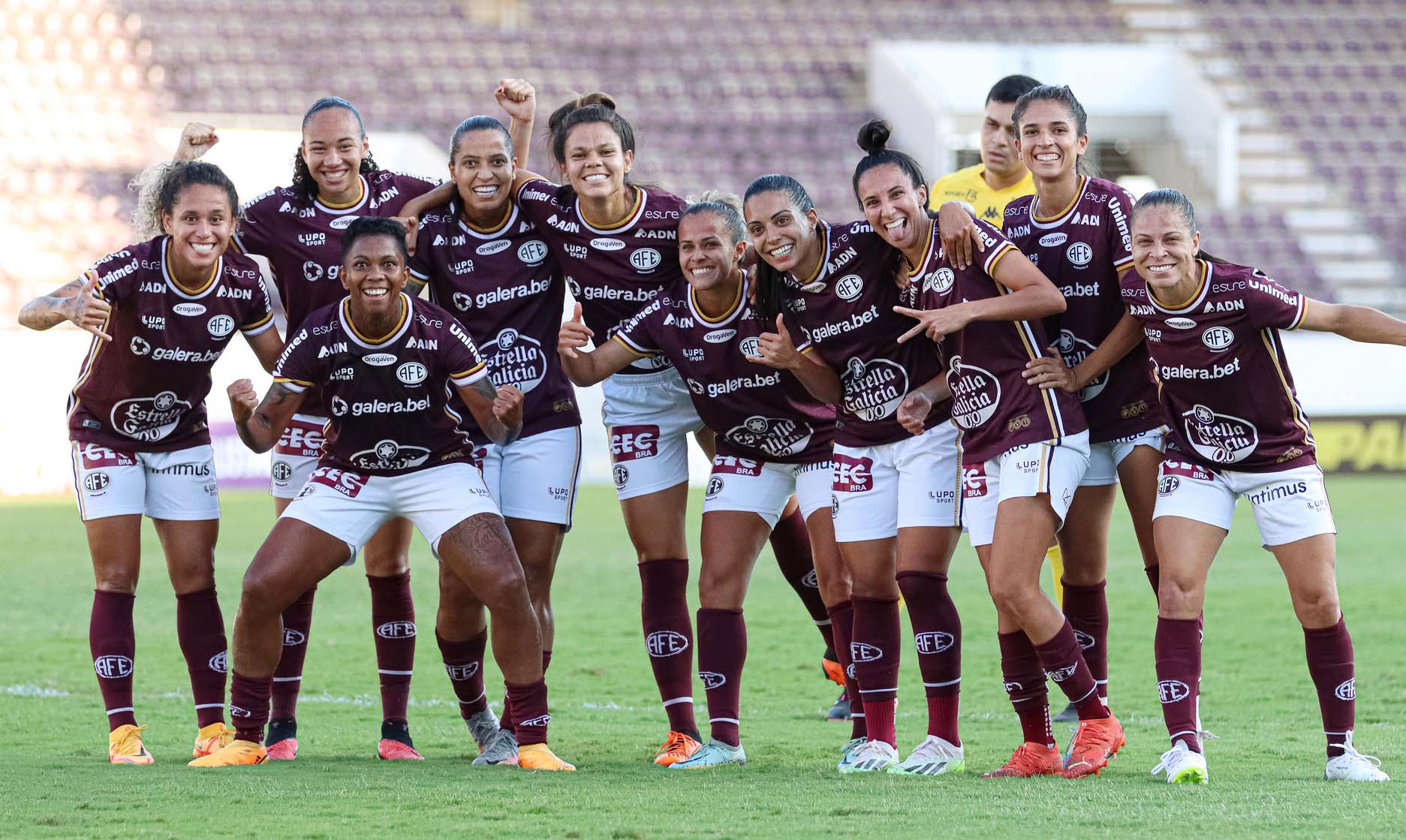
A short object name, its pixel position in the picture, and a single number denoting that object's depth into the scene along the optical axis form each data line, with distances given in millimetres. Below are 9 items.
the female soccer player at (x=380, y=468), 10875
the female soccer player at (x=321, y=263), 11922
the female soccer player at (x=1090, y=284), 10766
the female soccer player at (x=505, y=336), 11836
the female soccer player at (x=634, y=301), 11766
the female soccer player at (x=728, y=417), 11328
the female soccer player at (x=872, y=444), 10719
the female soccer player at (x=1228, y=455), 9984
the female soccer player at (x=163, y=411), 11297
